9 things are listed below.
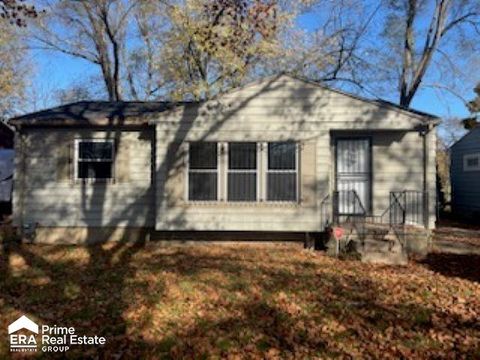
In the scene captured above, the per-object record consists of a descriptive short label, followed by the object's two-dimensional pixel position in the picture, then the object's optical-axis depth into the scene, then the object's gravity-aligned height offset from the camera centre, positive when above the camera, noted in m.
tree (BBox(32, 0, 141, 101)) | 23.81 +8.96
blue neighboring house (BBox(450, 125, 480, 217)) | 18.53 +0.68
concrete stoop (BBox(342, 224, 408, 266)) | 9.80 -1.33
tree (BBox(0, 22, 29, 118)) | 26.05 +7.94
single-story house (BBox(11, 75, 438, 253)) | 11.38 +0.51
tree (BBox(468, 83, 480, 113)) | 24.86 +4.84
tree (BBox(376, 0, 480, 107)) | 22.61 +8.03
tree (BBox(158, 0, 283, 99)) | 20.43 +6.81
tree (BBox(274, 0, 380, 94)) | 24.36 +7.32
